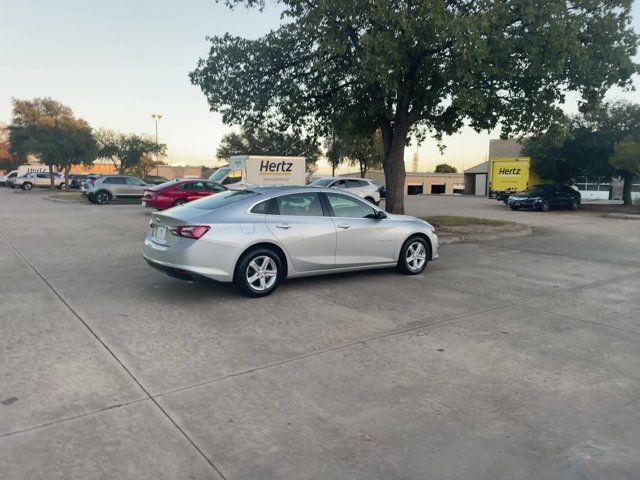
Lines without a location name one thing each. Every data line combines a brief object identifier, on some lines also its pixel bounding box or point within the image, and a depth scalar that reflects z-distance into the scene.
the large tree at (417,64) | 11.52
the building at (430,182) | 65.47
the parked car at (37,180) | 47.72
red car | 19.64
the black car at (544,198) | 27.22
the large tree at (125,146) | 54.22
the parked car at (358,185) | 25.25
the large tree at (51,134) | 42.41
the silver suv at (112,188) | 27.20
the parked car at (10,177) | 56.28
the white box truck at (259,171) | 23.67
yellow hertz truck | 33.16
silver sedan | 6.54
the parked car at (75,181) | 49.12
